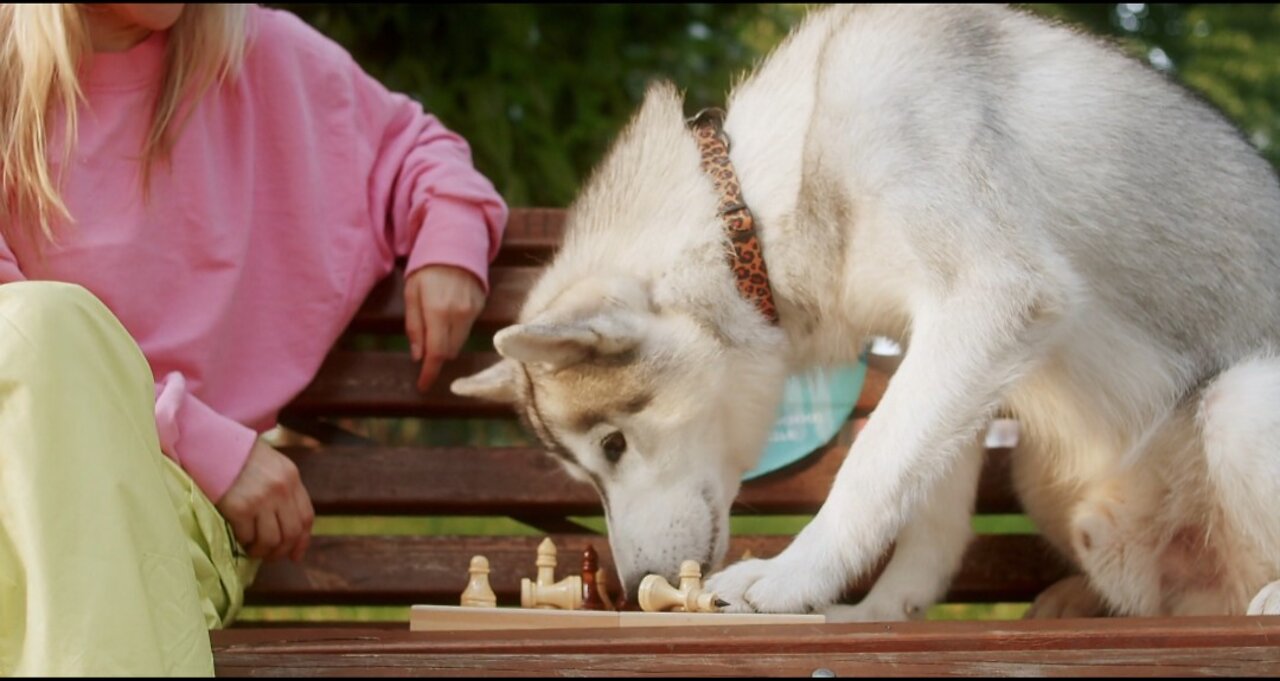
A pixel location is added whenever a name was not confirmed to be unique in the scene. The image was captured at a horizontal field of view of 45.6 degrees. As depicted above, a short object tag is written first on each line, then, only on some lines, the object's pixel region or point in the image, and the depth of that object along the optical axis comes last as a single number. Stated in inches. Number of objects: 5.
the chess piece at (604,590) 104.7
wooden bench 124.4
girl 69.7
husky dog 102.3
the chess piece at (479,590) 102.3
